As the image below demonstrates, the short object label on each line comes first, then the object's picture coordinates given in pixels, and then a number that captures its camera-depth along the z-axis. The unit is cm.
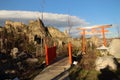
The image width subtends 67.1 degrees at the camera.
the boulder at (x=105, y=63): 566
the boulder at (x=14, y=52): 773
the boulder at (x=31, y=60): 675
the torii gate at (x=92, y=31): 876
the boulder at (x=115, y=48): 748
